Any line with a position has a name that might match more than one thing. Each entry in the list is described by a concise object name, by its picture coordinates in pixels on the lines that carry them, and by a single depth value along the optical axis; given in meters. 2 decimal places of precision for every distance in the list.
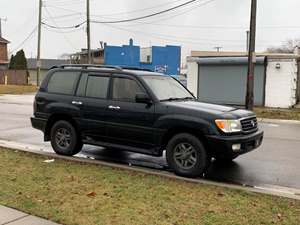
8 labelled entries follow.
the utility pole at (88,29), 35.69
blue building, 53.03
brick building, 66.31
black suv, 7.23
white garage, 23.88
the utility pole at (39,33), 44.09
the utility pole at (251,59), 19.91
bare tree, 85.31
